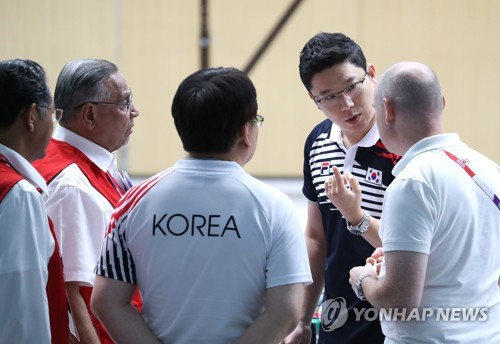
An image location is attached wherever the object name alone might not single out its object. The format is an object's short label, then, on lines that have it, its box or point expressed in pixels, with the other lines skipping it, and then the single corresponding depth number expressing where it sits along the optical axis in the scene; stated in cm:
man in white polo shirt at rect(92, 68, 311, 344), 663
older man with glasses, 702
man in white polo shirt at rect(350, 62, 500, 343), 668
